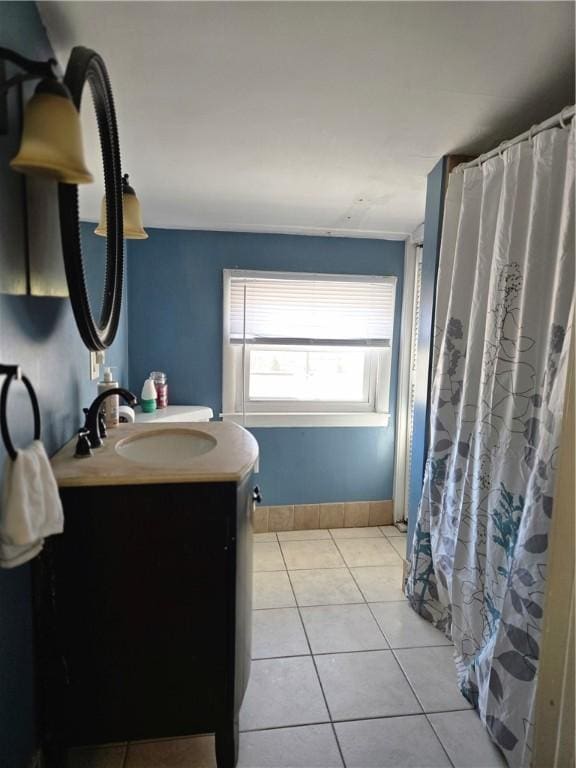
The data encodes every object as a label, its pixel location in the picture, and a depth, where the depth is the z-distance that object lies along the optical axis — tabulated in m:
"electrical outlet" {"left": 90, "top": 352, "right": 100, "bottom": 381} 1.71
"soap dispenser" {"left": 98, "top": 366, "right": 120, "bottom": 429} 1.60
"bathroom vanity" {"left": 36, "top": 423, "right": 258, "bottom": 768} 1.11
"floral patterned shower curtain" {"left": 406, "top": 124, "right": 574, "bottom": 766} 1.21
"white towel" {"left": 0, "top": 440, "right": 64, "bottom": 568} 0.76
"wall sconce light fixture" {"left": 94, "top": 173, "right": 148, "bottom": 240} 1.48
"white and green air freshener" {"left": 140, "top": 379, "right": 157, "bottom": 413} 2.52
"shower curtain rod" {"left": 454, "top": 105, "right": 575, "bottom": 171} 1.18
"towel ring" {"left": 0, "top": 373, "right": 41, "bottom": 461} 0.73
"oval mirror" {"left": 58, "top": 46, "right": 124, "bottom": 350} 1.08
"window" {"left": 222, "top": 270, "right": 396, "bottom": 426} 2.74
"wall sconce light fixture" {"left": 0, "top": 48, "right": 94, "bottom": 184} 0.76
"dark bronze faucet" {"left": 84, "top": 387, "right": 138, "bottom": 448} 1.34
